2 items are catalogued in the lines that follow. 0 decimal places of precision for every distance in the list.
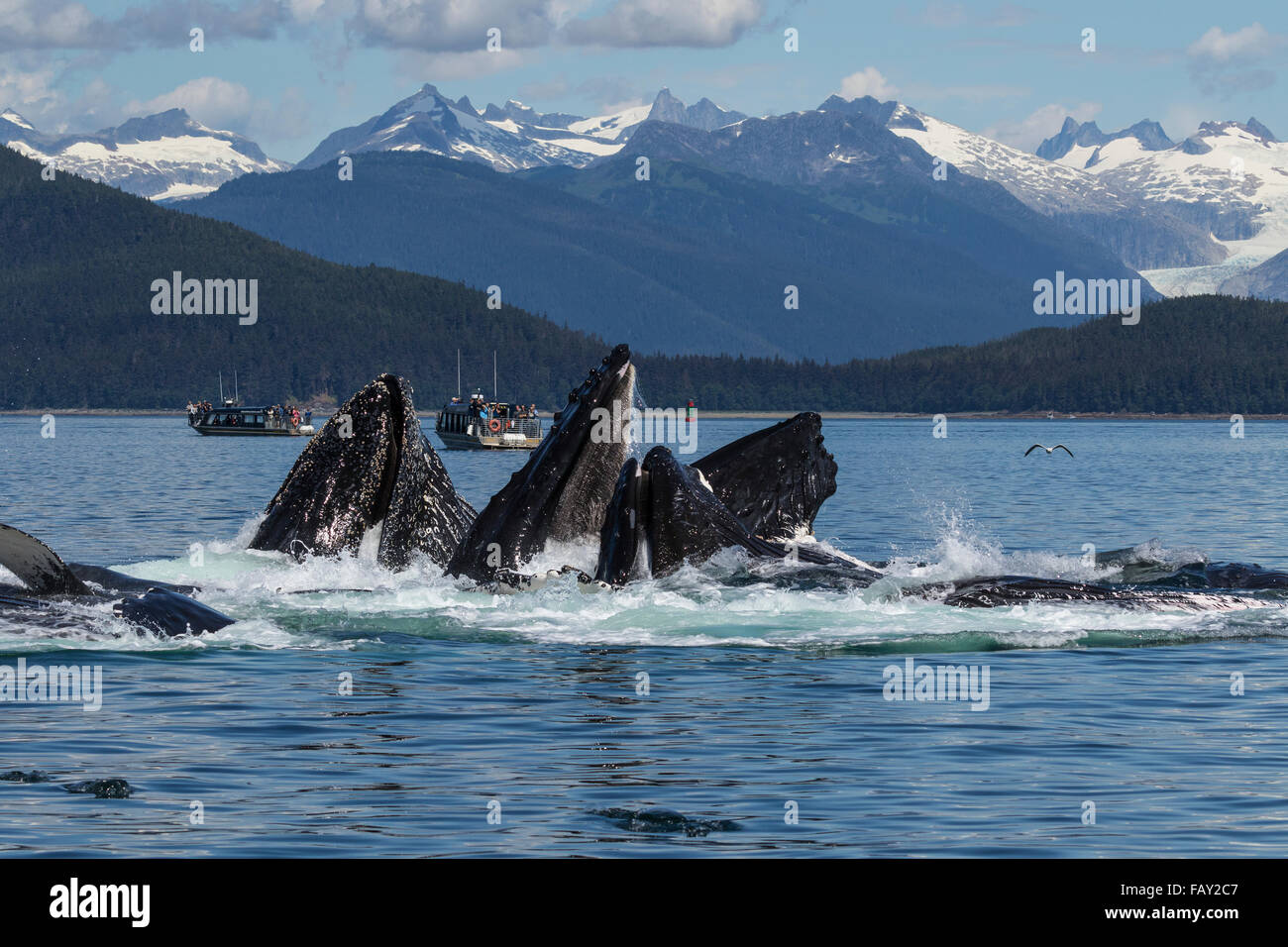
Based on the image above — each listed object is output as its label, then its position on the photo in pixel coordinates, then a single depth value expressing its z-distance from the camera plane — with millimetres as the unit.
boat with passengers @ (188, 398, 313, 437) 198375
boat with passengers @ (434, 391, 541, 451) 151625
